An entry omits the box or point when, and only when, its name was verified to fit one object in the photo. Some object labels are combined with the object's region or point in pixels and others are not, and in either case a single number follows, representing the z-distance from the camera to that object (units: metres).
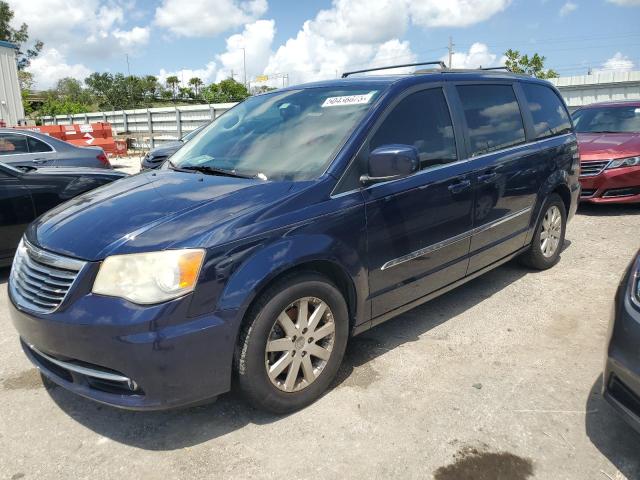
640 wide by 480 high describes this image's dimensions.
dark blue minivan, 2.31
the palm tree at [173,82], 92.75
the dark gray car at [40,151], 8.72
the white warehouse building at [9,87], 23.86
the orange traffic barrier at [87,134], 17.66
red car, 7.10
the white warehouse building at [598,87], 16.30
